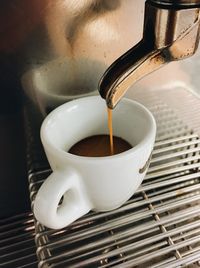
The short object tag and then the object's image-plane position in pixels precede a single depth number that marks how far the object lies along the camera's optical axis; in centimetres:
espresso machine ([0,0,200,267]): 24
